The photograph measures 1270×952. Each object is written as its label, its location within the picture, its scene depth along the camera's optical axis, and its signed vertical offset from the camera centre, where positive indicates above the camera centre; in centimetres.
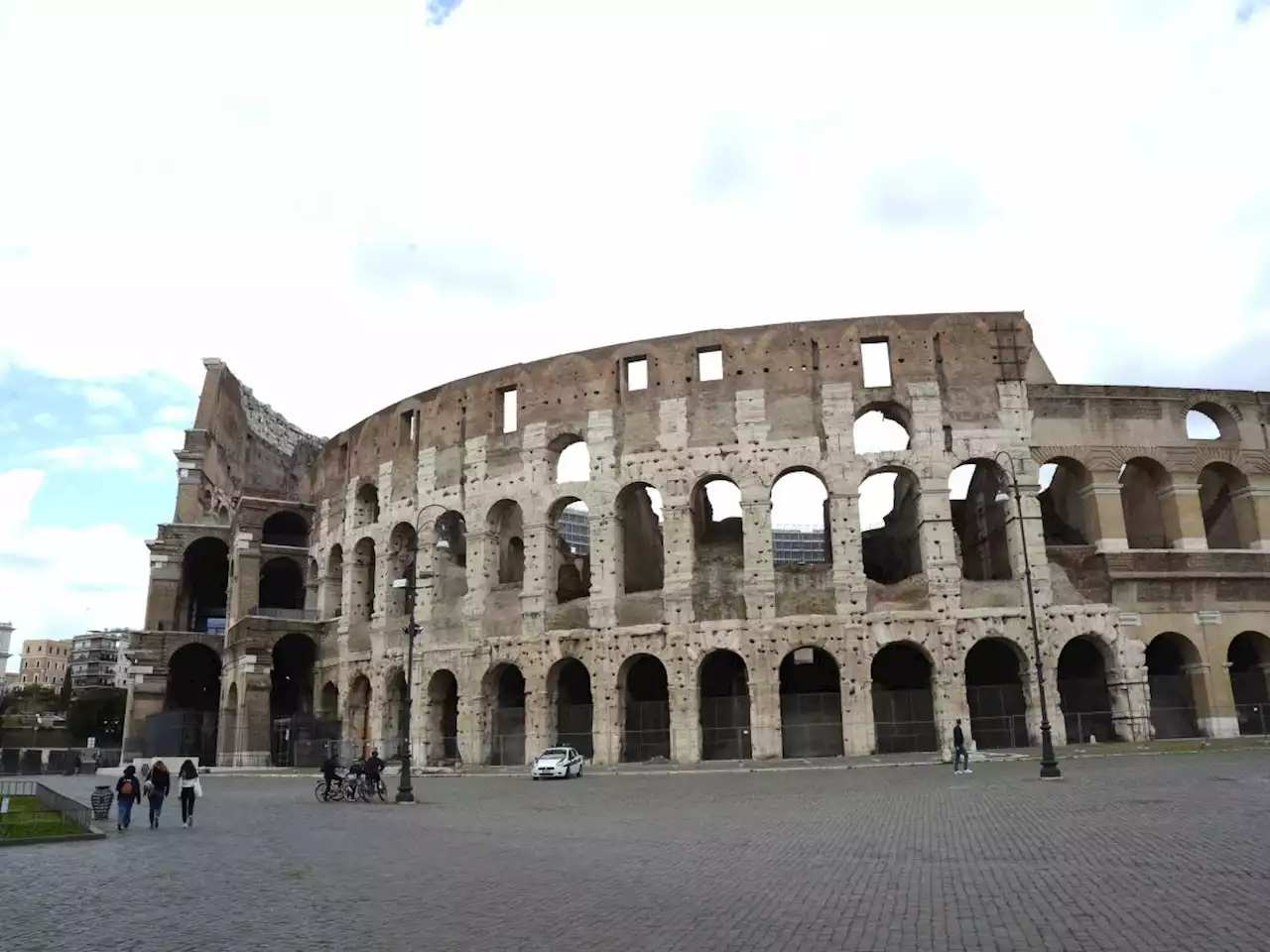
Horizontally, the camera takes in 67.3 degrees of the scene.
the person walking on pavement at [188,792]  1758 -144
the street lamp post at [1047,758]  2055 -148
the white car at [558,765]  2831 -182
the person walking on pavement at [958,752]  2312 -145
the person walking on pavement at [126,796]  1659 -140
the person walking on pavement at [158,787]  1723 -132
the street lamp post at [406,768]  2191 -141
